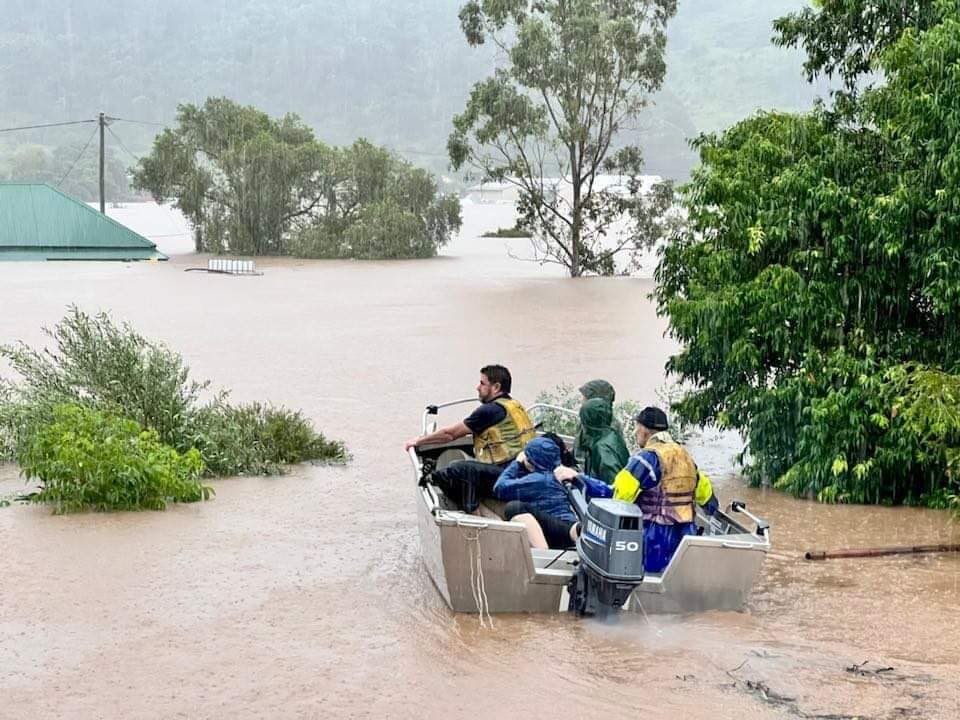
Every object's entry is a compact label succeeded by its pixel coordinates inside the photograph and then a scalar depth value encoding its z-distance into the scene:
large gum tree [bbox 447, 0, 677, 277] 44.81
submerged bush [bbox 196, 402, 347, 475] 14.06
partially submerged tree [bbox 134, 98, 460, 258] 58.88
